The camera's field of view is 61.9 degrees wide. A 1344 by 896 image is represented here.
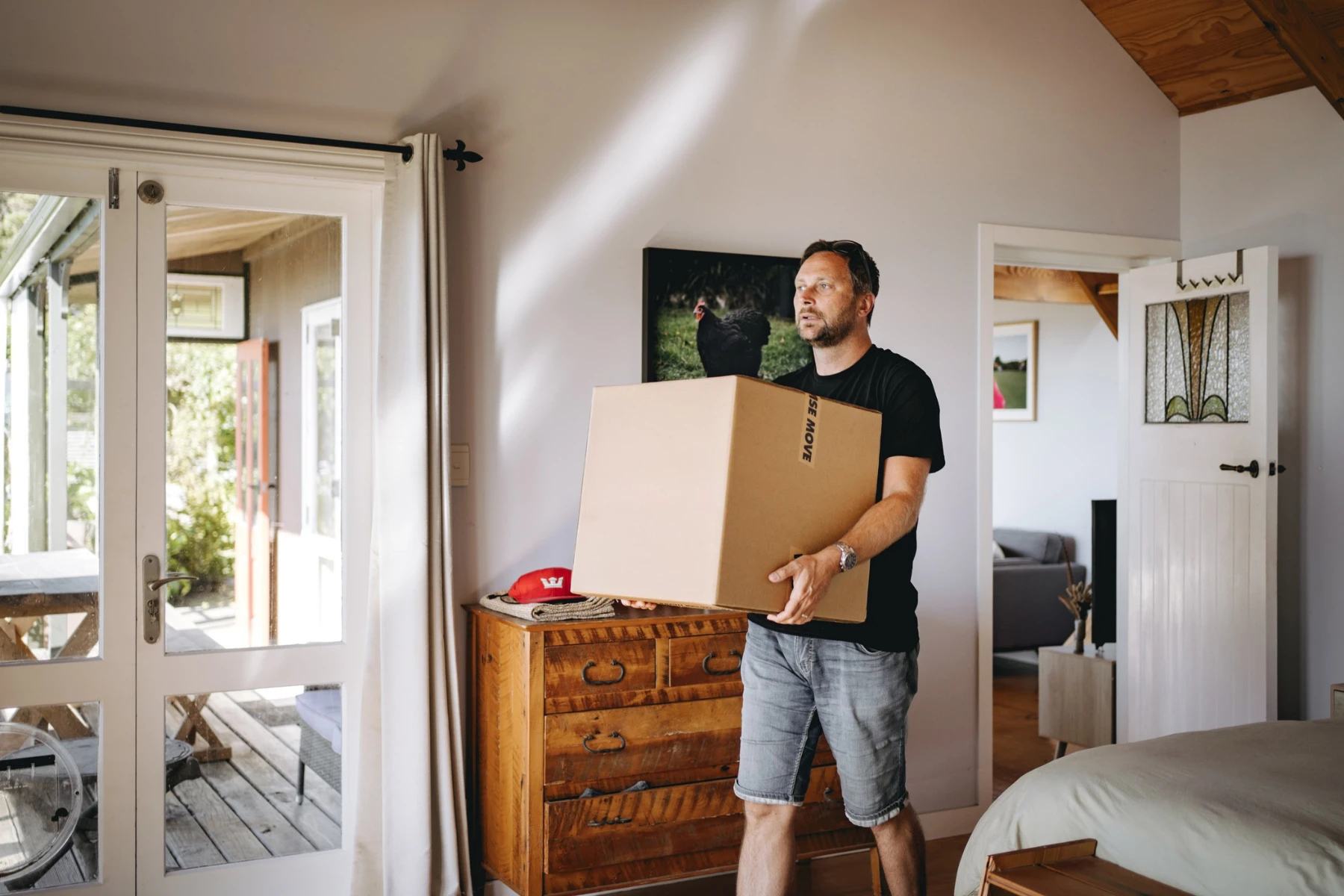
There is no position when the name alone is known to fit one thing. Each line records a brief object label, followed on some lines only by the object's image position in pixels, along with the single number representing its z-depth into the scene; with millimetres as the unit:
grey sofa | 6391
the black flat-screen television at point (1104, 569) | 4336
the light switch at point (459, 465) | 3010
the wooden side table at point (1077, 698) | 4215
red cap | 2771
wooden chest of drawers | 2674
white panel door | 3723
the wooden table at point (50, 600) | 2637
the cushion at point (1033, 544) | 6906
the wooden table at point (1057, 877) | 1712
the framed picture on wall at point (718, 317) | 3275
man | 2160
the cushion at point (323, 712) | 2918
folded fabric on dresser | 2693
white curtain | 2801
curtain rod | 2564
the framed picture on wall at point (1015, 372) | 7555
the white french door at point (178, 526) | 2648
